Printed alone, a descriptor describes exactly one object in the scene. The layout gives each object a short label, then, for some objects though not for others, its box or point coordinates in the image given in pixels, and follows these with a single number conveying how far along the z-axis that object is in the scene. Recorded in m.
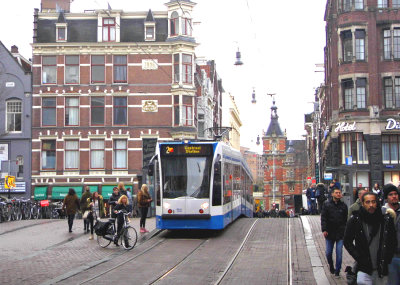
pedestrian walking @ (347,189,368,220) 10.56
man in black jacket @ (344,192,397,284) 7.26
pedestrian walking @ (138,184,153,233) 20.27
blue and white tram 18.97
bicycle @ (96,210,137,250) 17.00
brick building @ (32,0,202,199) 45.43
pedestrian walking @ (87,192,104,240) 19.91
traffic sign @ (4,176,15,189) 32.12
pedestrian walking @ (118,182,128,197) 19.76
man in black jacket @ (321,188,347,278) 12.03
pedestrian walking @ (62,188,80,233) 20.77
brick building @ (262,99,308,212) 137.12
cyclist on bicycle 17.27
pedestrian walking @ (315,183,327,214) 24.52
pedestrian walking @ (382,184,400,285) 7.25
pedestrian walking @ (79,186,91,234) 20.28
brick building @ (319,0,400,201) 38.78
